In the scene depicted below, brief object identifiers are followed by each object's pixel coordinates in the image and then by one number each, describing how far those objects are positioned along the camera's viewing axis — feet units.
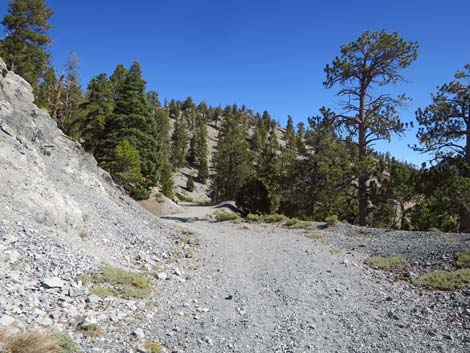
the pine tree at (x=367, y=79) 51.29
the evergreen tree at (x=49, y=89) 85.22
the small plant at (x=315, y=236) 43.84
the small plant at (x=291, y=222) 55.84
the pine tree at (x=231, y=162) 161.79
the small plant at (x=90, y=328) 14.61
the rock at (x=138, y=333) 15.30
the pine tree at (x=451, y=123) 48.85
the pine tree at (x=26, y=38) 78.84
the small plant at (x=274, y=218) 61.31
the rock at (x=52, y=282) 17.22
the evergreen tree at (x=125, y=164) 73.67
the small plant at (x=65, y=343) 12.64
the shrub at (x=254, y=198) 85.81
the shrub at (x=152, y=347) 14.26
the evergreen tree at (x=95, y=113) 85.40
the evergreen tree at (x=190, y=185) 232.86
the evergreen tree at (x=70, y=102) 85.92
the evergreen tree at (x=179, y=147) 264.03
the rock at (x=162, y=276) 25.04
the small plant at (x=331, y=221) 50.96
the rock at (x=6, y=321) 12.52
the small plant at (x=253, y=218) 63.98
